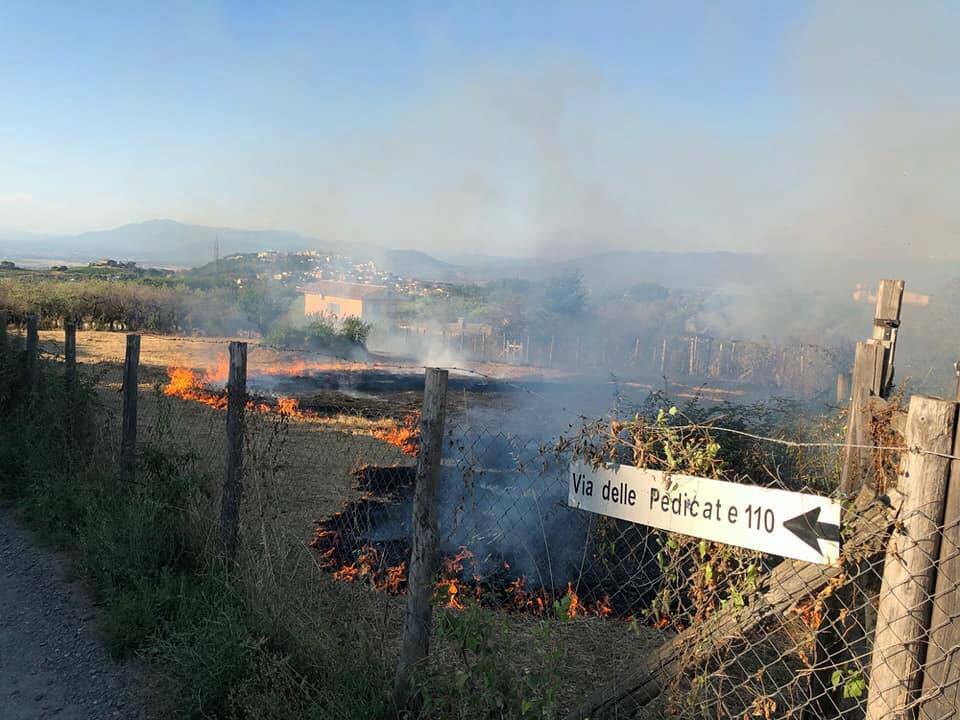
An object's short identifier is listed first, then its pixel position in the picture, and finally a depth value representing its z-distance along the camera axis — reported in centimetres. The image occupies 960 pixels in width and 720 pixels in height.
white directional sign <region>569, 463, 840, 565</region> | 221
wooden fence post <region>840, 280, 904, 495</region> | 277
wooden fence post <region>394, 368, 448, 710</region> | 321
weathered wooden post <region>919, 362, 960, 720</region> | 199
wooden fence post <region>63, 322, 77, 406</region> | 737
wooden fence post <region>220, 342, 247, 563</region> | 470
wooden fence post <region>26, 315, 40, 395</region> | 834
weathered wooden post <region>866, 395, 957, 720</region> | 200
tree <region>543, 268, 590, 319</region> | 4047
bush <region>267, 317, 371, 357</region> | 2902
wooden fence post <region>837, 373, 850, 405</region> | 594
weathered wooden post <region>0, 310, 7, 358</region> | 944
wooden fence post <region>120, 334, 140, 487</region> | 596
